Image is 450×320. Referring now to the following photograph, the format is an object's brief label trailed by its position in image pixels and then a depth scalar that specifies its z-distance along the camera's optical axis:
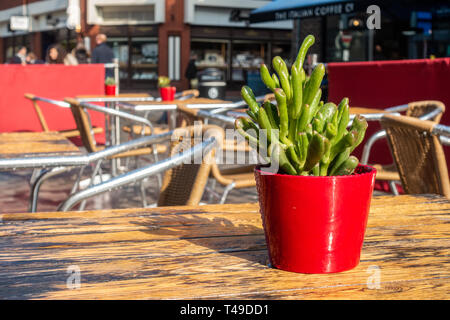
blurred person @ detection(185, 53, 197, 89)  16.34
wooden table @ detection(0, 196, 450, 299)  0.84
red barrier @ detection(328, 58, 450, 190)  4.48
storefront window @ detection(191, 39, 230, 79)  23.91
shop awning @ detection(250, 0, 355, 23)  9.97
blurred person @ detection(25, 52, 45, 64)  14.88
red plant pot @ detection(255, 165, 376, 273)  0.87
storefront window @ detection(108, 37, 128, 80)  23.36
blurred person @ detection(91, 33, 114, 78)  9.57
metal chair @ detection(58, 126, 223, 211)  1.80
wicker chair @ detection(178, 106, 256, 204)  3.30
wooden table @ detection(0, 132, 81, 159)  2.14
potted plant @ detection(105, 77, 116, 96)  5.99
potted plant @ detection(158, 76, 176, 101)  5.33
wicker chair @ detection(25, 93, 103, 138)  5.18
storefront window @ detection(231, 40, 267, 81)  24.19
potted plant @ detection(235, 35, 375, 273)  0.87
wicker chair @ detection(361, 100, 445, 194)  3.35
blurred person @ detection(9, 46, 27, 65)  14.41
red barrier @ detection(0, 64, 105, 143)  7.31
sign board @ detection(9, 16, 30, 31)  17.46
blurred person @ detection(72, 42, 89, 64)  11.77
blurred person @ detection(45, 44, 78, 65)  8.98
